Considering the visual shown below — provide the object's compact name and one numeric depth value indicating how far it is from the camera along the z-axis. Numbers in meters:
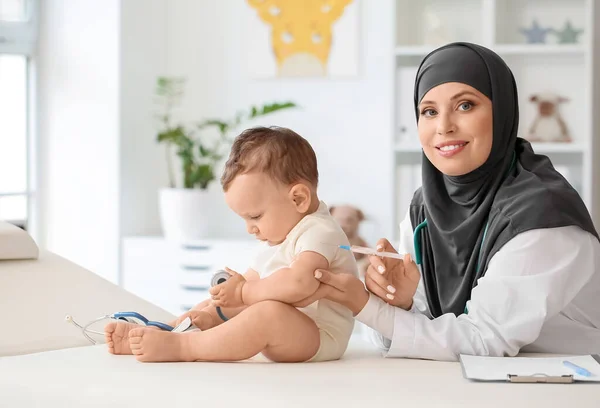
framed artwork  4.48
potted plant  4.31
